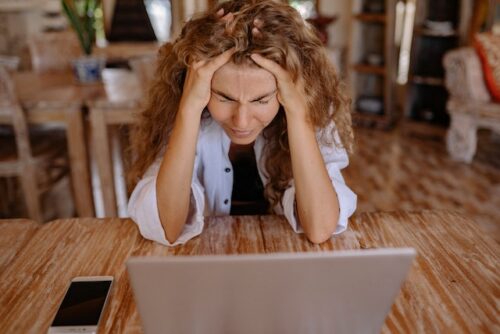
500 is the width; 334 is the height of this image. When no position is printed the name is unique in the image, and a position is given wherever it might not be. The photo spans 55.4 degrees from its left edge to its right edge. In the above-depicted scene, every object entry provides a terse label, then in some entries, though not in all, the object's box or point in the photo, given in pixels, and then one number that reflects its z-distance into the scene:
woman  0.99
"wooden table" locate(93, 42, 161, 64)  4.02
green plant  2.64
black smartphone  0.72
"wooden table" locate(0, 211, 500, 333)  0.75
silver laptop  0.56
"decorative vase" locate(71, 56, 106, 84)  2.64
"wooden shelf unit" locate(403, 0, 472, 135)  3.89
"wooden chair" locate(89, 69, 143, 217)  2.28
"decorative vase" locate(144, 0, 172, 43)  6.10
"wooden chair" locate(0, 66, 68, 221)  2.18
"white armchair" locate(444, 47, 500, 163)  3.36
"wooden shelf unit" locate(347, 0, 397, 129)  4.25
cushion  3.29
